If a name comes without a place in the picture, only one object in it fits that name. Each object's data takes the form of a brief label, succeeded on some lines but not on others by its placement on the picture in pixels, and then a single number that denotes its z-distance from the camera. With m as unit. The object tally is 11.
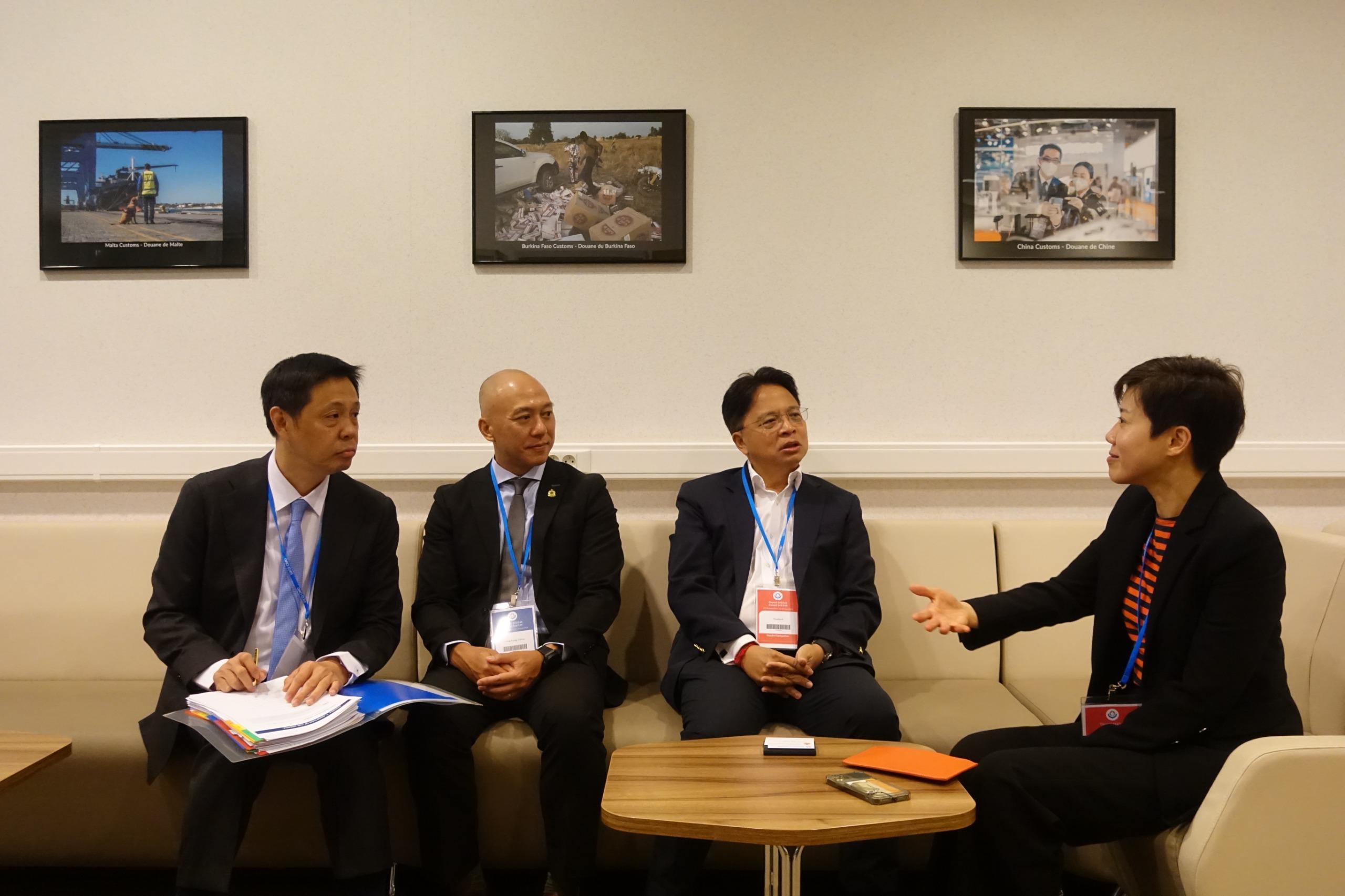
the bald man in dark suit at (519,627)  2.56
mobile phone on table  1.80
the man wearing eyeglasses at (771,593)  2.65
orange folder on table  1.91
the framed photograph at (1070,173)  3.49
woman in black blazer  2.05
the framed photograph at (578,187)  3.51
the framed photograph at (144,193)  3.55
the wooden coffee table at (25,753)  2.08
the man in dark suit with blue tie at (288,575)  2.48
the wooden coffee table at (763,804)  1.70
